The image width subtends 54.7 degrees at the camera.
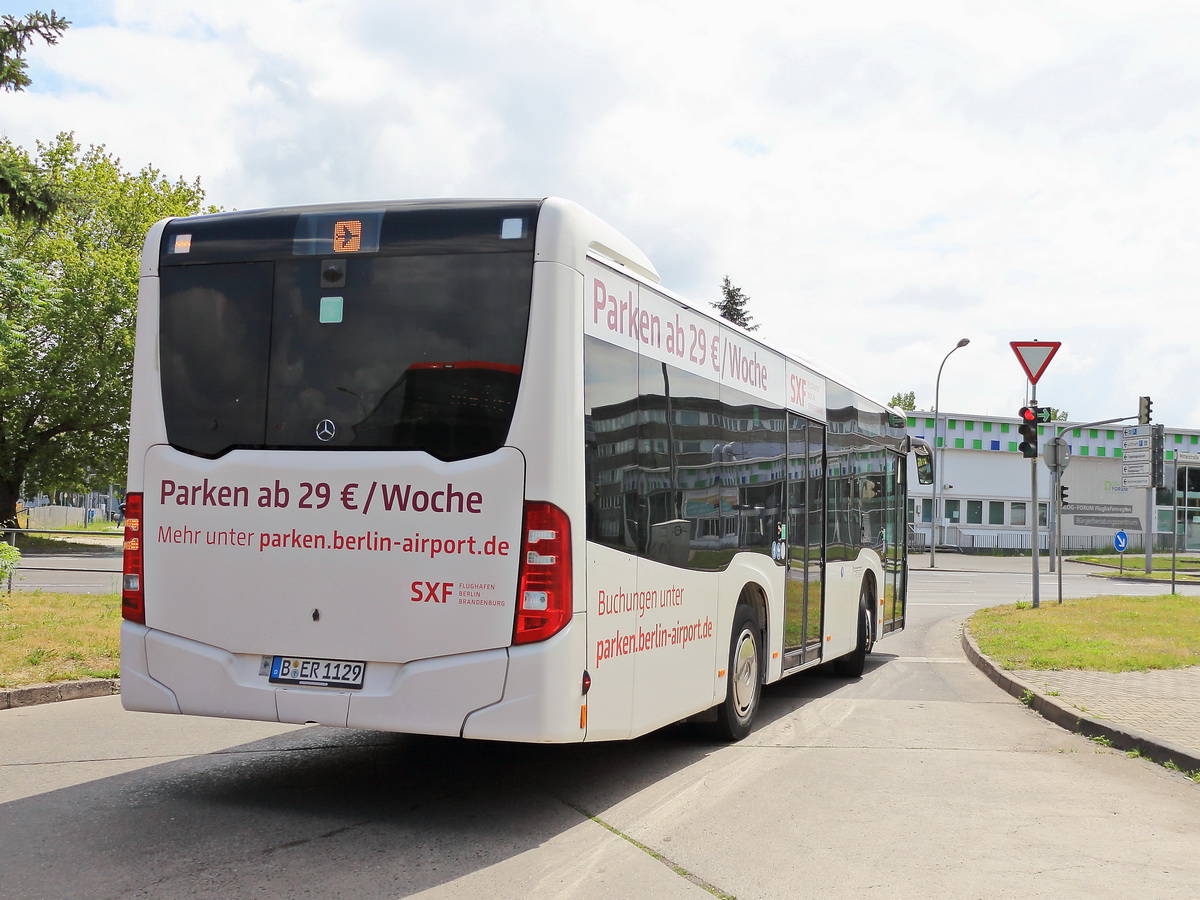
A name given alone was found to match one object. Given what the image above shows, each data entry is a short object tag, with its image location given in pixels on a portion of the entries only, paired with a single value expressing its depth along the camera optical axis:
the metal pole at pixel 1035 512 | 21.86
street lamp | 45.08
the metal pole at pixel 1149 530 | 37.34
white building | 60.16
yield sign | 19.73
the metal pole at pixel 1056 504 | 21.56
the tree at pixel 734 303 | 64.00
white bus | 5.59
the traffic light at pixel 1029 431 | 21.34
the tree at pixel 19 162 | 14.21
